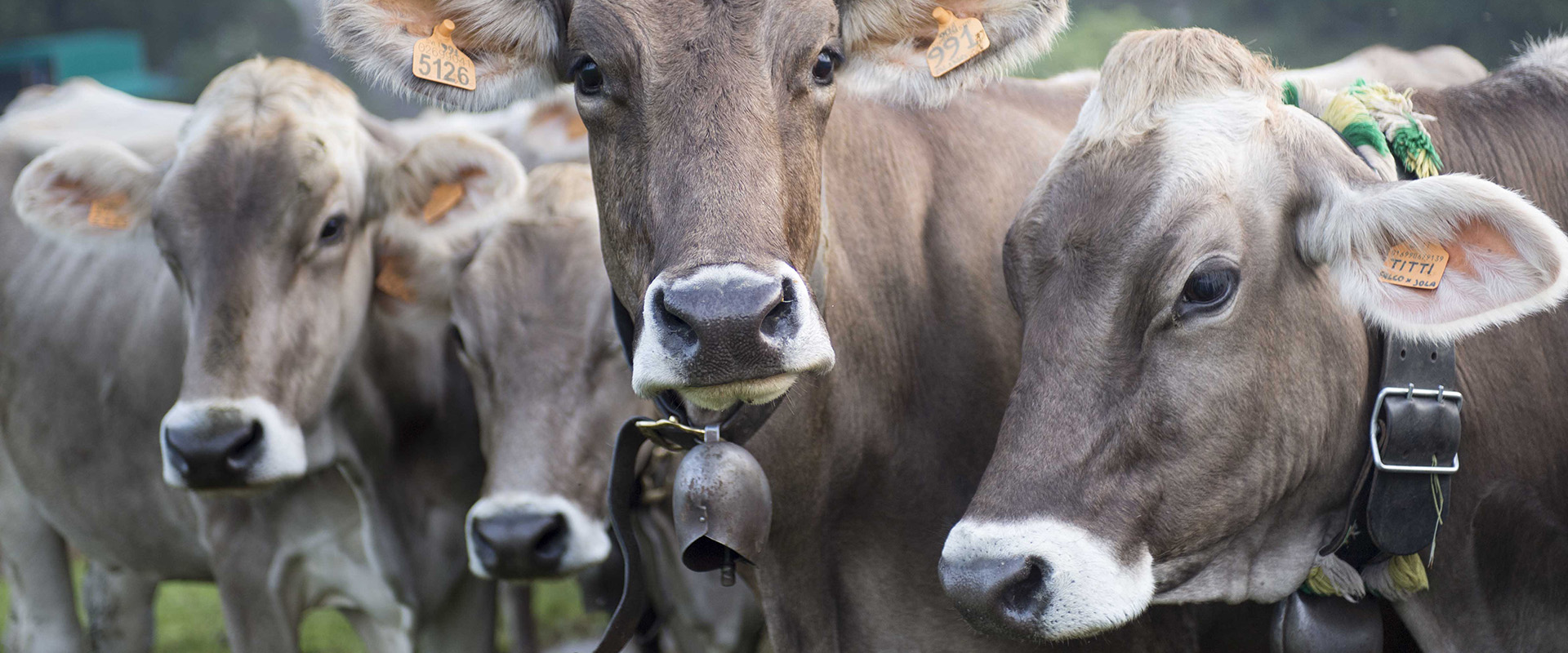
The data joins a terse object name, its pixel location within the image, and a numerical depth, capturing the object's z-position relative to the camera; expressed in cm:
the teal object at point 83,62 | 2209
